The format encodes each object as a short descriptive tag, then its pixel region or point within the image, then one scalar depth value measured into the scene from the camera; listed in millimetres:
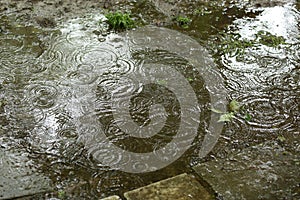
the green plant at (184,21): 4340
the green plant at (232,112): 3042
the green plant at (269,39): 4055
